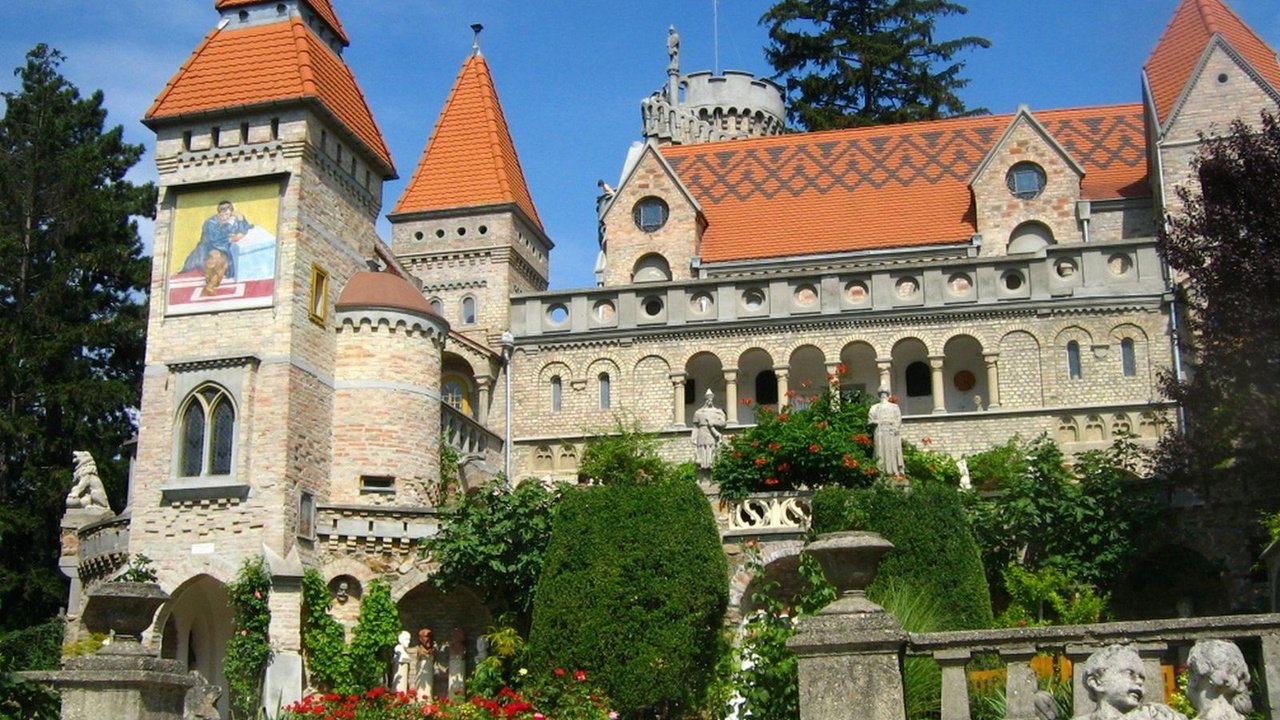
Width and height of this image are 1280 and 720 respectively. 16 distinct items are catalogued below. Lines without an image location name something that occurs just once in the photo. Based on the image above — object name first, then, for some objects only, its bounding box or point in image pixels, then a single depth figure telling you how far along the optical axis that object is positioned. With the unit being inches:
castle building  1105.4
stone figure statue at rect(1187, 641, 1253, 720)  315.6
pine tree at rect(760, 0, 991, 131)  2010.3
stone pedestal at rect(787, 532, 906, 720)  413.4
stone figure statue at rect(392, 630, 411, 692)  1037.8
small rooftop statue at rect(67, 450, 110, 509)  1245.7
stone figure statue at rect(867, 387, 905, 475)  980.6
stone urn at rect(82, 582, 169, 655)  488.7
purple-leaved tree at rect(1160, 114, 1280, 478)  800.9
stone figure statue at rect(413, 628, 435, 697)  1048.2
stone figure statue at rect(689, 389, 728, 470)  1026.7
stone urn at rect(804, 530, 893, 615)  428.8
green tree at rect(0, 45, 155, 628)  1464.1
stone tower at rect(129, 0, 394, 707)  1085.8
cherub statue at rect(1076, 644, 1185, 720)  315.6
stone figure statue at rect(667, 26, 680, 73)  2194.9
